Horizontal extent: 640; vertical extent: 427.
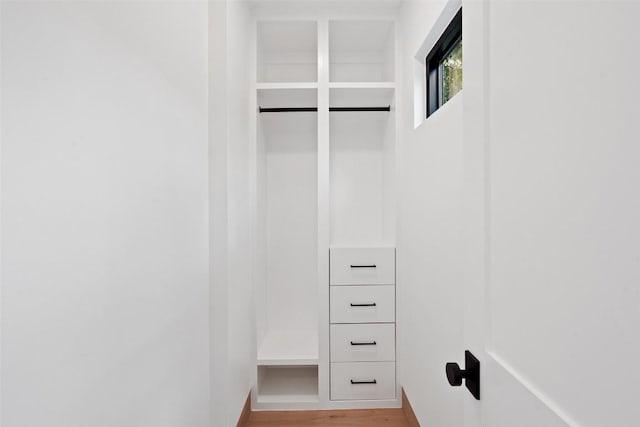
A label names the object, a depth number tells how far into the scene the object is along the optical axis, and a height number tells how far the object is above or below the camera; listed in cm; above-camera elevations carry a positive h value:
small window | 165 +70
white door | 40 +0
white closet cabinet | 246 -1
